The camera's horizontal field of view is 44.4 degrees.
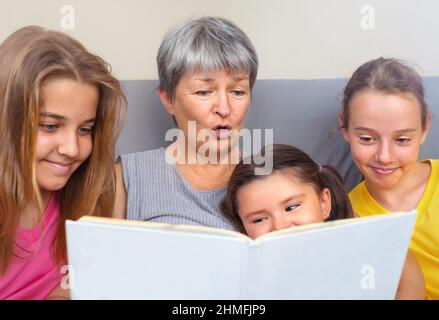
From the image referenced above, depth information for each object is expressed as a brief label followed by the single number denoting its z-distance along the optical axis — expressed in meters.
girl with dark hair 1.15
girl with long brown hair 1.08
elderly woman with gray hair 1.27
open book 0.77
